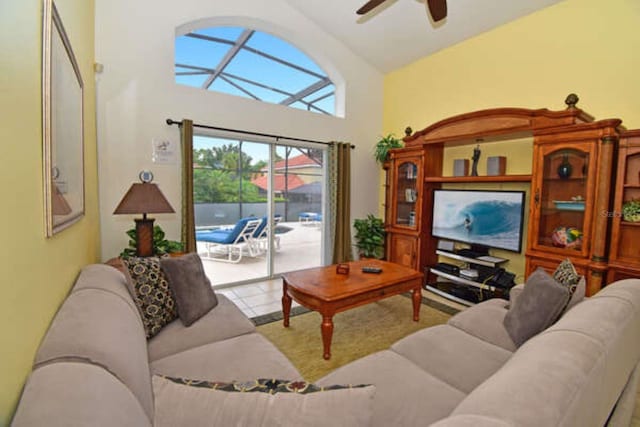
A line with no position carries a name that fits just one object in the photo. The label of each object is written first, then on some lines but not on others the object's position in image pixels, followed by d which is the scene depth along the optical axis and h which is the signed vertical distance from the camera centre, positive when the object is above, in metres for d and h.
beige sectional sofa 0.74 -0.56
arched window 3.93 +1.79
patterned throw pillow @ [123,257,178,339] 1.73 -0.60
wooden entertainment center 2.47 +0.24
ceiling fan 2.52 +1.62
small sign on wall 3.34 +0.44
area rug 2.31 -1.22
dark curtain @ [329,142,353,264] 4.53 -0.02
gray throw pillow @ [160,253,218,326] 1.87 -0.60
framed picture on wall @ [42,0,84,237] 1.20 +0.29
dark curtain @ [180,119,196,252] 3.38 +0.05
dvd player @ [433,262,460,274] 3.62 -0.82
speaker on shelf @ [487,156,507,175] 3.40 +0.40
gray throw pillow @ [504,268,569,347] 1.58 -0.56
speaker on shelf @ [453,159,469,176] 3.70 +0.40
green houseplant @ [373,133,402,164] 4.57 +0.78
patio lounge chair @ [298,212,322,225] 4.87 -0.36
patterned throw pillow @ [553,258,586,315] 1.63 -0.44
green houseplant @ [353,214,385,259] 4.64 -0.59
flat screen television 3.23 -0.19
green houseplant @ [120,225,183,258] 2.81 -0.52
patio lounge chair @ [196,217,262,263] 4.40 -0.67
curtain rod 3.40 +0.78
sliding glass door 3.93 -0.18
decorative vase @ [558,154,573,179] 2.76 +0.32
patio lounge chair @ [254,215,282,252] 4.42 -0.61
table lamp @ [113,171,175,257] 2.49 -0.13
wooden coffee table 2.30 -0.75
